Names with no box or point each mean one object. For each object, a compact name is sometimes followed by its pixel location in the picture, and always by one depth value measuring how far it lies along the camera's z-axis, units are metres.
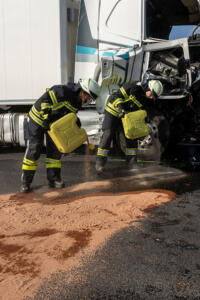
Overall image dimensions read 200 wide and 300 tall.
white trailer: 5.23
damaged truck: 5.16
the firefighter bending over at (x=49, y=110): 3.95
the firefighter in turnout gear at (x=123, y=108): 4.80
